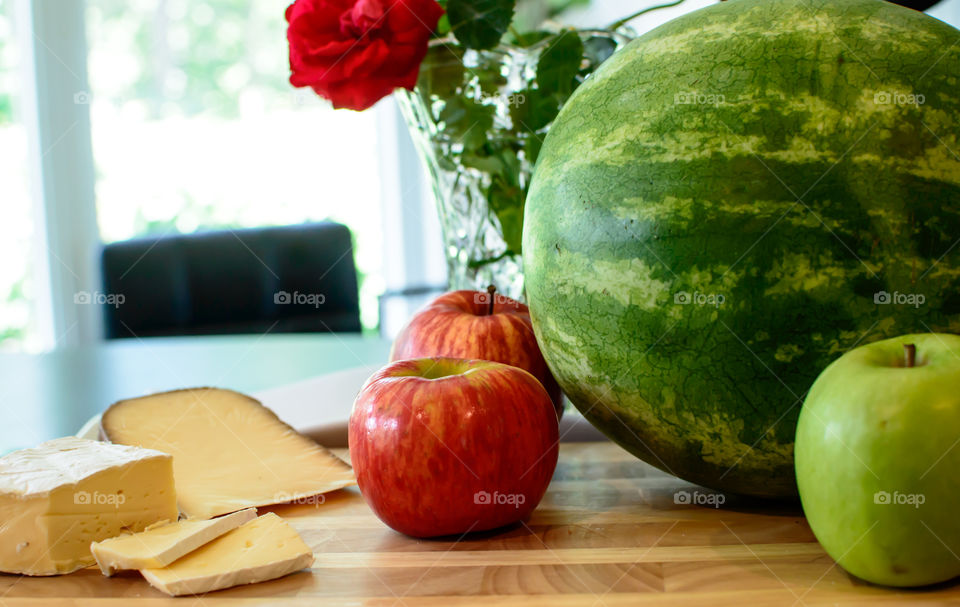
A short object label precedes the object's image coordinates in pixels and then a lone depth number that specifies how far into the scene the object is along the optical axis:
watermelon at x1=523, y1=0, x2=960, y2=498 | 0.57
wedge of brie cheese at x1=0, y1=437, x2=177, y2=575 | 0.58
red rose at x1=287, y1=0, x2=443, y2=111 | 0.70
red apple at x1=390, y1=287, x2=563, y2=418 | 0.68
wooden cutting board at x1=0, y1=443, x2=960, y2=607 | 0.55
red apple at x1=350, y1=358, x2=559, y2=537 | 0.60
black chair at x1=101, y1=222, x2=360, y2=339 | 1.71
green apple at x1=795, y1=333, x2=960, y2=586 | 0.52
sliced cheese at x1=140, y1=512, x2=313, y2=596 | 0.56
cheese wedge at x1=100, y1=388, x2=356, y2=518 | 0.65
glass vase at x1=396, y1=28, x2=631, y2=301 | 0.74
